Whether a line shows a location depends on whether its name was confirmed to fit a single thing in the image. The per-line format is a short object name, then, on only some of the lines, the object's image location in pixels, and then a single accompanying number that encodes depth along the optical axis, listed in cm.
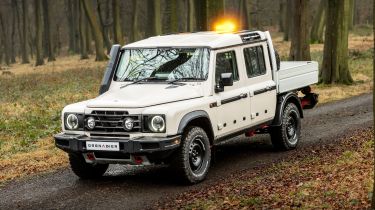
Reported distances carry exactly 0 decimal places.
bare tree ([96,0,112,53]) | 3884
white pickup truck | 786
